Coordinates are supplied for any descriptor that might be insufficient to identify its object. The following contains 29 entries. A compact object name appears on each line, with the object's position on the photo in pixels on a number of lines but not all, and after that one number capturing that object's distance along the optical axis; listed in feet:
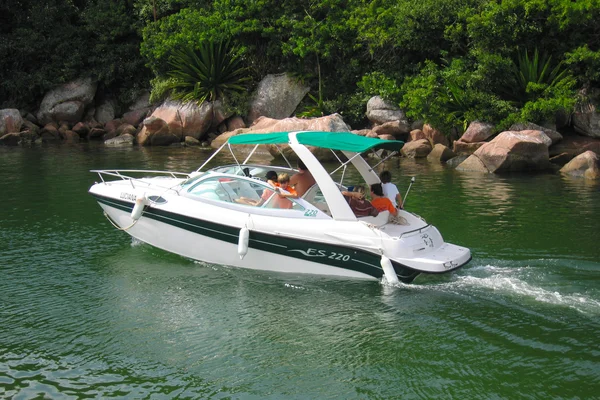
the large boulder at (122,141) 93.97
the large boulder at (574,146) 70.44
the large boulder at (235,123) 95.16
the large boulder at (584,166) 61.36
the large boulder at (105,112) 109.19
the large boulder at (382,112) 82.89
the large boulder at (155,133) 92.38
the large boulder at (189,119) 94.53
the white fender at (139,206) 35.19
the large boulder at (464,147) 73.26
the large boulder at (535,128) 71.05
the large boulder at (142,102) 107.34
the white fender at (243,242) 31.60
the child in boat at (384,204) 32.65
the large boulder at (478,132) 73.15
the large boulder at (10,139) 92.38
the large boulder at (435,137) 78.74
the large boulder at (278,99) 95.44
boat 30.68
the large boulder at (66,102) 104.32
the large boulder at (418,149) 77.15
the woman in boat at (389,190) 34.19
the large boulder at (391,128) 80.79
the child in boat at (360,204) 32.50
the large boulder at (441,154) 73.46
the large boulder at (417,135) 80.79
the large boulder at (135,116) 106.01
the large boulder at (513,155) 64.90
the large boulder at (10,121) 95.20
